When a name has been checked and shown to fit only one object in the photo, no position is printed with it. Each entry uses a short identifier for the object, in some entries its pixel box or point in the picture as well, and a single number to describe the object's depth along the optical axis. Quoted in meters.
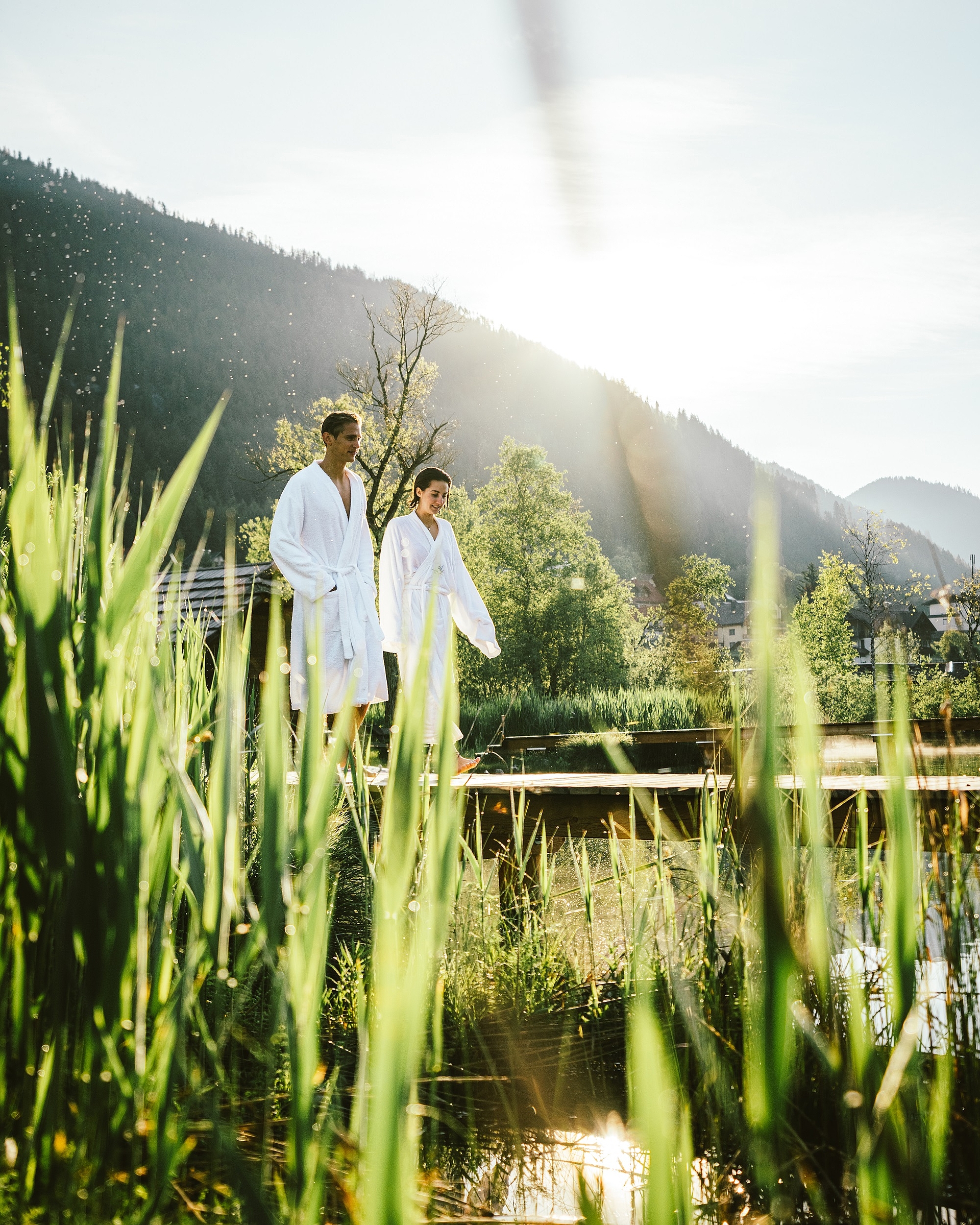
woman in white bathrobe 5.21
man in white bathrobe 4.29
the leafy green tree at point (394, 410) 22.92
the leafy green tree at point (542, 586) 23.98
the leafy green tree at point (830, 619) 24.09
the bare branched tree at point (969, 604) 28.19
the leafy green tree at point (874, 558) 33.72
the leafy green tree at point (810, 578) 51.97
